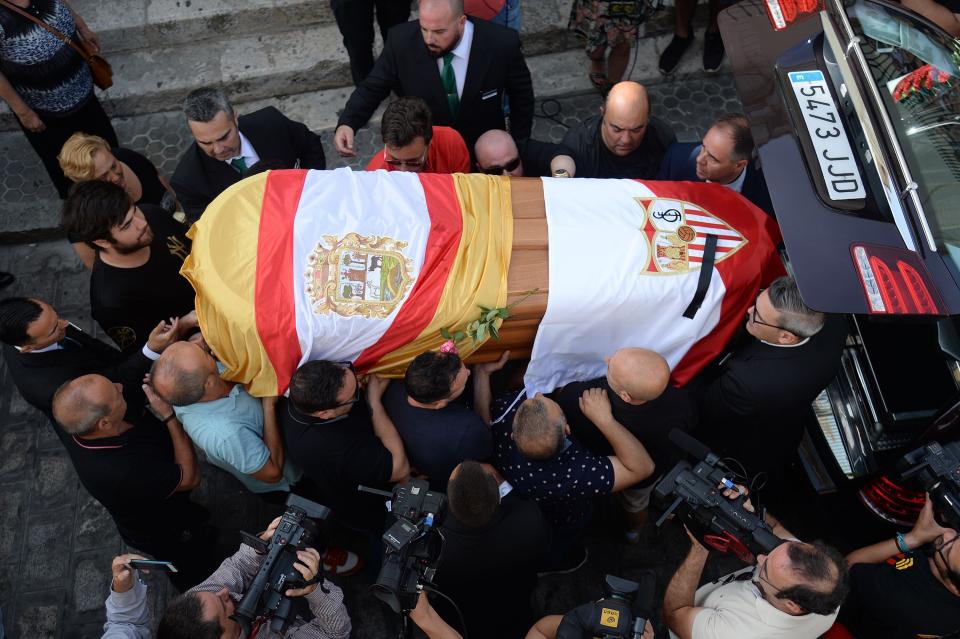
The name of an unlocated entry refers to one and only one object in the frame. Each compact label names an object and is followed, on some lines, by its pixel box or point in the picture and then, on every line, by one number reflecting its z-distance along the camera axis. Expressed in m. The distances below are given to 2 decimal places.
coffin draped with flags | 3.25
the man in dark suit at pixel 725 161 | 3.73
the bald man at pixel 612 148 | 4.01
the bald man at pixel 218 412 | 3.09
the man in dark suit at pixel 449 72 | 4.11
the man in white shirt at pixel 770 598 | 2.55
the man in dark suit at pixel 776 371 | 3.15
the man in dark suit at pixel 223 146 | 3.81
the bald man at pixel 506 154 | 4.05
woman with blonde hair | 3.77
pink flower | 3.19
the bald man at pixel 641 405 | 3.03
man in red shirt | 3.72
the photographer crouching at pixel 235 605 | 2.55
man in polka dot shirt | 2.97
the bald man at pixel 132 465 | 3.05
